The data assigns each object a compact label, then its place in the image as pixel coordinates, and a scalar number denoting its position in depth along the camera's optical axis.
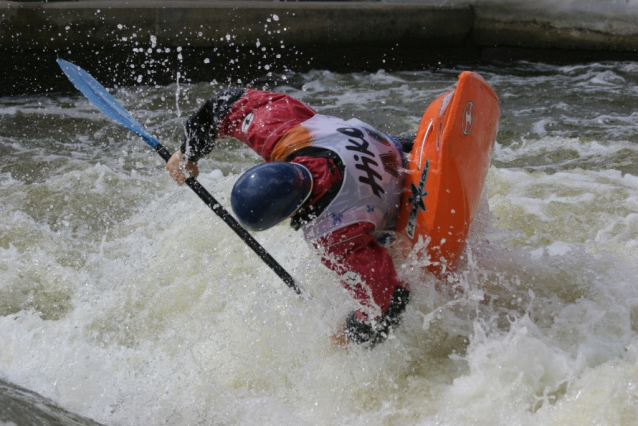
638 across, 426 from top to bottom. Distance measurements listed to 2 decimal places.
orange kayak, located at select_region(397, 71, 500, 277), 5.00
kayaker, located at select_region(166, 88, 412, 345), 4.43
